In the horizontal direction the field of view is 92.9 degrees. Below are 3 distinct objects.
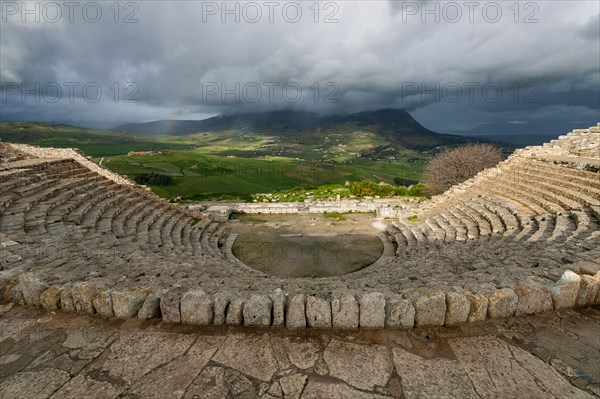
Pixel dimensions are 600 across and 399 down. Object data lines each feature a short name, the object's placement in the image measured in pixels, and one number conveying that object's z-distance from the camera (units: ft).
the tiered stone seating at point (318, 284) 13.55
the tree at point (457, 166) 97.14
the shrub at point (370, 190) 88.63
